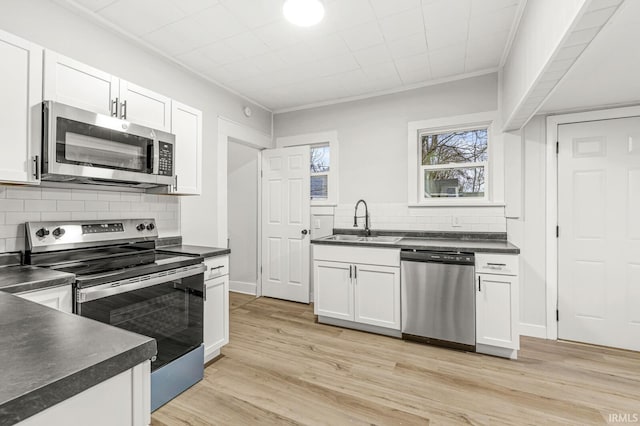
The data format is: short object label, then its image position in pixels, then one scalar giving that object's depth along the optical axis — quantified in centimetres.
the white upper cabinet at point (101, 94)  174
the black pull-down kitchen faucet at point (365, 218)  369
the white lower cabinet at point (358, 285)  294
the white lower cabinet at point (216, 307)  232
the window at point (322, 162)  396
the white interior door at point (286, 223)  399
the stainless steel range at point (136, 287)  162
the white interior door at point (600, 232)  269
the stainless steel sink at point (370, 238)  332
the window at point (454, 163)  331
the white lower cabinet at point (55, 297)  137
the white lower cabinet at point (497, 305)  249
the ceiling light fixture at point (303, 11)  206
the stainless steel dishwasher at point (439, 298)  262
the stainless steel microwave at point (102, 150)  166
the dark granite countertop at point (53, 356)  48
